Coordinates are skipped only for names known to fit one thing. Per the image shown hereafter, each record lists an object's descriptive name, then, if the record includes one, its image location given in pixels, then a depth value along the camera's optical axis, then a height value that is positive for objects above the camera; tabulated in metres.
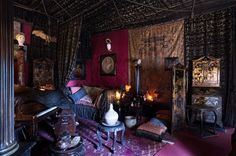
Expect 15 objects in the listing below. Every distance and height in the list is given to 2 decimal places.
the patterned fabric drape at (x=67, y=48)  3.84 +0.85
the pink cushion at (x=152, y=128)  2.70 -1.07
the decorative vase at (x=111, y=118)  2.26 -0.70
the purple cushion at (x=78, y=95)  3.79 -0.53
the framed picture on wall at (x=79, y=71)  4.77 +0.19
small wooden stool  2.22 -0.86
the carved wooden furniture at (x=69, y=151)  1.56 -0.88
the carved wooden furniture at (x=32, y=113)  2.25 -0.73
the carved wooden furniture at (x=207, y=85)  3.21 -0.21
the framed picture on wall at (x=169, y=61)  3.68 +0.41
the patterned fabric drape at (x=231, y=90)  3.07 -0.31
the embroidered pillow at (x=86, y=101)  3.66 -0.69
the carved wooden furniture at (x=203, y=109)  2.82 -0.70
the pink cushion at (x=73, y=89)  3.96 -0.38
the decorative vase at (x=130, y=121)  3.21 -1.07
